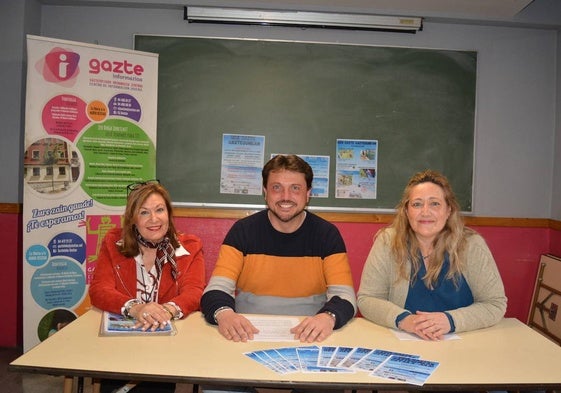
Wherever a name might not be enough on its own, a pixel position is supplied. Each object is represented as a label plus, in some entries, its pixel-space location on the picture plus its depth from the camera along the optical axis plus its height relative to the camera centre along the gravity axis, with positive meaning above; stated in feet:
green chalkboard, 11.73 +1.98
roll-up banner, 10.00 +0.37
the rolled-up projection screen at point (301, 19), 11.43 +4.07
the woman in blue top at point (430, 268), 6.21 -1.12
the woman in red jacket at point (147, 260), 6.79 -1.22
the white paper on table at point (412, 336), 5.67 -1.84
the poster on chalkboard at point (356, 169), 11.91 +0.41
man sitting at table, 6.84 -1.09
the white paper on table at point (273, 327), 5.51 -1.84
